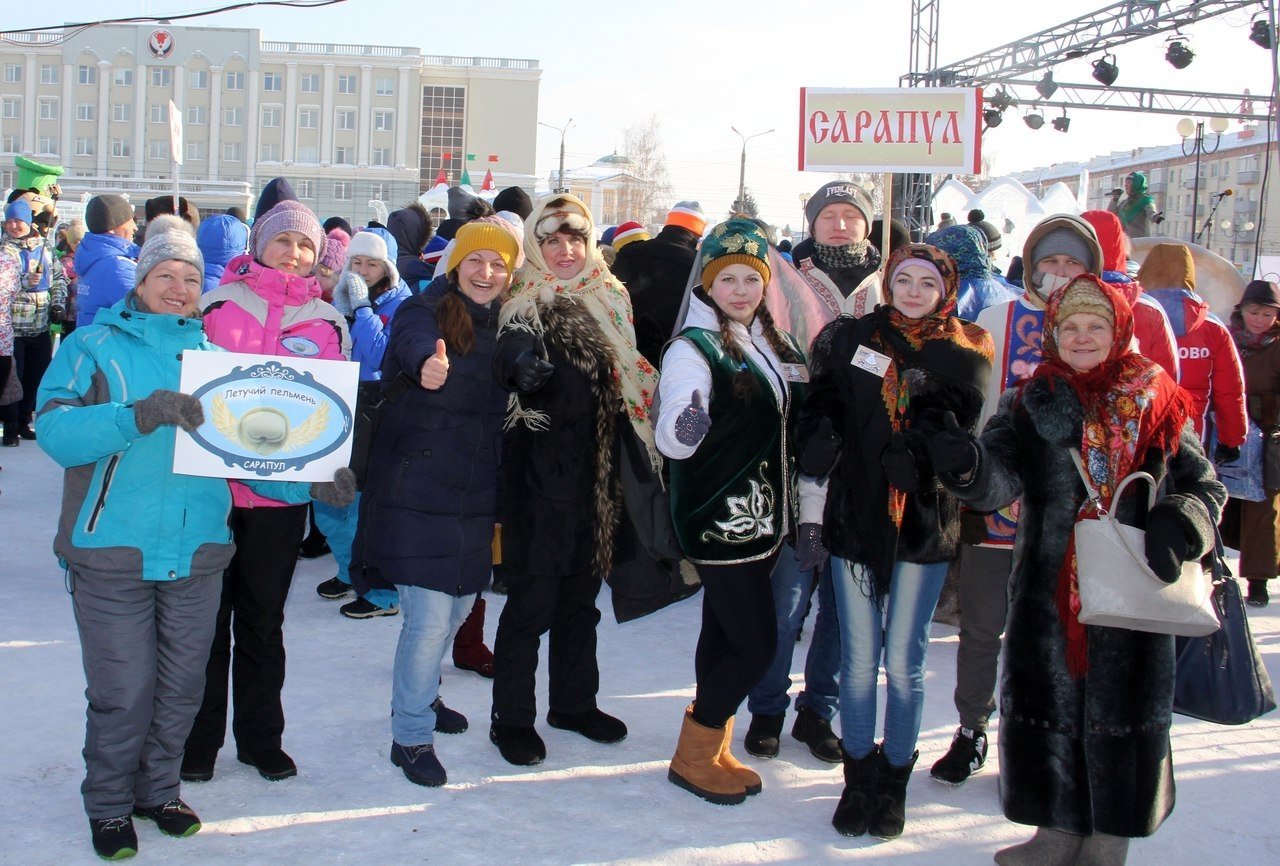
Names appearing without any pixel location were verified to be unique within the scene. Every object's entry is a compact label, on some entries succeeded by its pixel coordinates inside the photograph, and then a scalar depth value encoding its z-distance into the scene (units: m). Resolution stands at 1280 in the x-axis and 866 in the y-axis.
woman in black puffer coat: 3.44
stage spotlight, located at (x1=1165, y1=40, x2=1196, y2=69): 17.50
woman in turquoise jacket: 2.85
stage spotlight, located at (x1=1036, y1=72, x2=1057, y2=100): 19.84
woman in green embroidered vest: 3.34
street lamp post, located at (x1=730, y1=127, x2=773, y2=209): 40.01
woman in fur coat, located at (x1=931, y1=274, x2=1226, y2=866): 2.86
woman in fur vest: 3.57
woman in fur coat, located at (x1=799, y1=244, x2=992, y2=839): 3.23
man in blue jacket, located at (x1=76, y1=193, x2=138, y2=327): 6.23
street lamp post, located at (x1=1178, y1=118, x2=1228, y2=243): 20.62
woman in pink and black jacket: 3.33
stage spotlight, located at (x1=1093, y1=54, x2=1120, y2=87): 19.23
